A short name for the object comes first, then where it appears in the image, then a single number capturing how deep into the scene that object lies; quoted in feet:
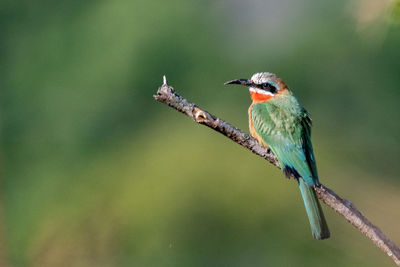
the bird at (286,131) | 19.22
